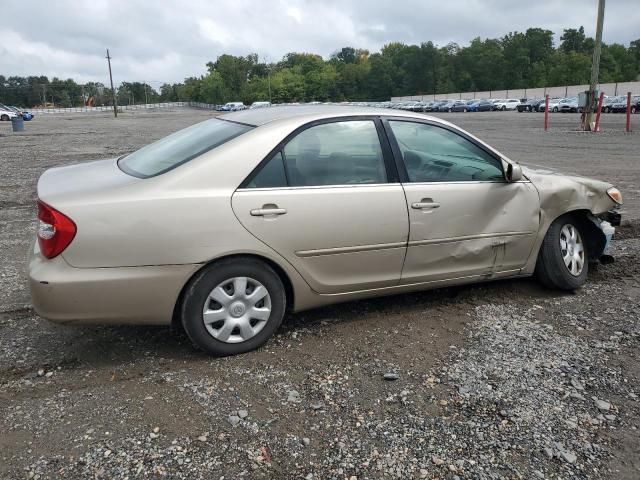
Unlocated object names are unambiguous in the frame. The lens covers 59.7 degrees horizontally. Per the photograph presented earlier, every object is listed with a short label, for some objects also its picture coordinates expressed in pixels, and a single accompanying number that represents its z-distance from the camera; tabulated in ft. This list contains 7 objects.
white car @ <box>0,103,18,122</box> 154.10
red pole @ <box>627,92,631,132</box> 79.01
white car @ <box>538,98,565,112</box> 178.11
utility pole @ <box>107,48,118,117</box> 264.72
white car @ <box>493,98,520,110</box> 225.15
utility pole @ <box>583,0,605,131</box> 78.02
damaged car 10.82
